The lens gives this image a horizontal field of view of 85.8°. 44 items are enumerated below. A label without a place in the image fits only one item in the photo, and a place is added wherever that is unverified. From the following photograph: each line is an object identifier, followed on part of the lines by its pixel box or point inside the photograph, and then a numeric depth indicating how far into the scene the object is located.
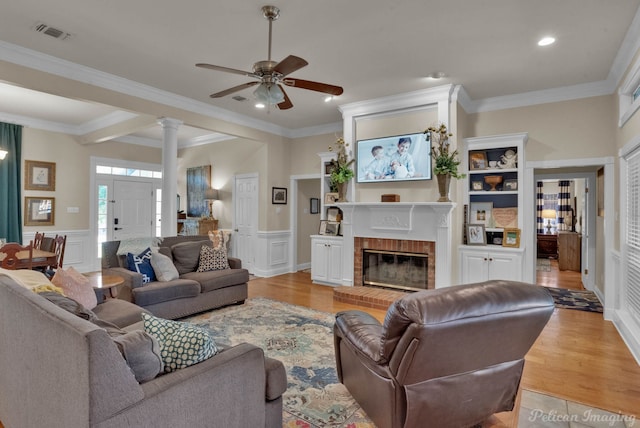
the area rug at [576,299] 4.71
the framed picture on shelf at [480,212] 5.12
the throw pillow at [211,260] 4.62
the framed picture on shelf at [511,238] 4.71
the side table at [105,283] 3.15
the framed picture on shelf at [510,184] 4.89
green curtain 5.97
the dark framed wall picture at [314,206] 7.70
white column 5.05
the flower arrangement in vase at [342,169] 5.45
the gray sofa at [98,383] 1.22
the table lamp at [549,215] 9.69
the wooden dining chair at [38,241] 5.26
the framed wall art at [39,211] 6.36
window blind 3.36
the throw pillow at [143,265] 3.97
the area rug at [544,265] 7.65
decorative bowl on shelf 5.03
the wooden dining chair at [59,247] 4.73
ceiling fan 2.76
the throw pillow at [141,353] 1.38
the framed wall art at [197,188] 7.87
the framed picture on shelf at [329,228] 6.27
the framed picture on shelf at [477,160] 5.09
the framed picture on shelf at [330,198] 6.42
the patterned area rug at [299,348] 2.24
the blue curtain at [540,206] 9.86
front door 7.57
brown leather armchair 1.57
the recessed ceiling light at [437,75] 4.18
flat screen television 4.88
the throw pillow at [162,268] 4.07
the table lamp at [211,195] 7.60
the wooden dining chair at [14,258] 3.94
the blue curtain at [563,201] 9.52
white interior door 6.98
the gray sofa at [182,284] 3.74
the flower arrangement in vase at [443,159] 4.53
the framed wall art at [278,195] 6.85
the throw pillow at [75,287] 2.64
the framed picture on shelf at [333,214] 6.35
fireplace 4.93
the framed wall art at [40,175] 6.37
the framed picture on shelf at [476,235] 4.96
